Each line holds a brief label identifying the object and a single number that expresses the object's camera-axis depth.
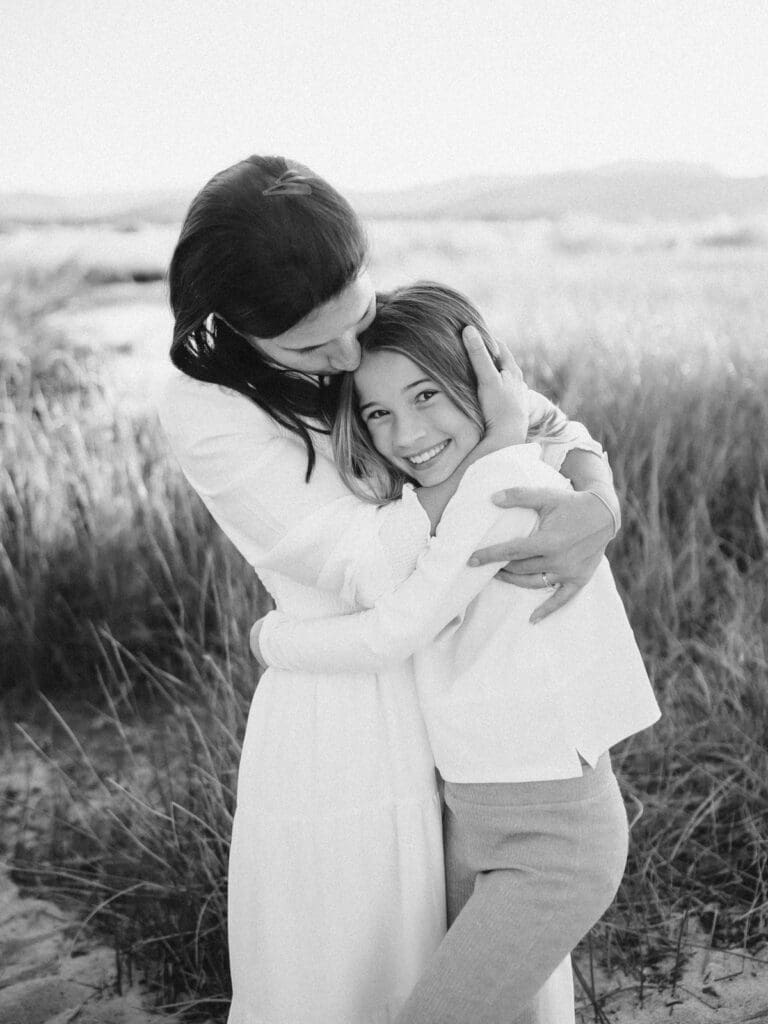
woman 1.51
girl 1.47
